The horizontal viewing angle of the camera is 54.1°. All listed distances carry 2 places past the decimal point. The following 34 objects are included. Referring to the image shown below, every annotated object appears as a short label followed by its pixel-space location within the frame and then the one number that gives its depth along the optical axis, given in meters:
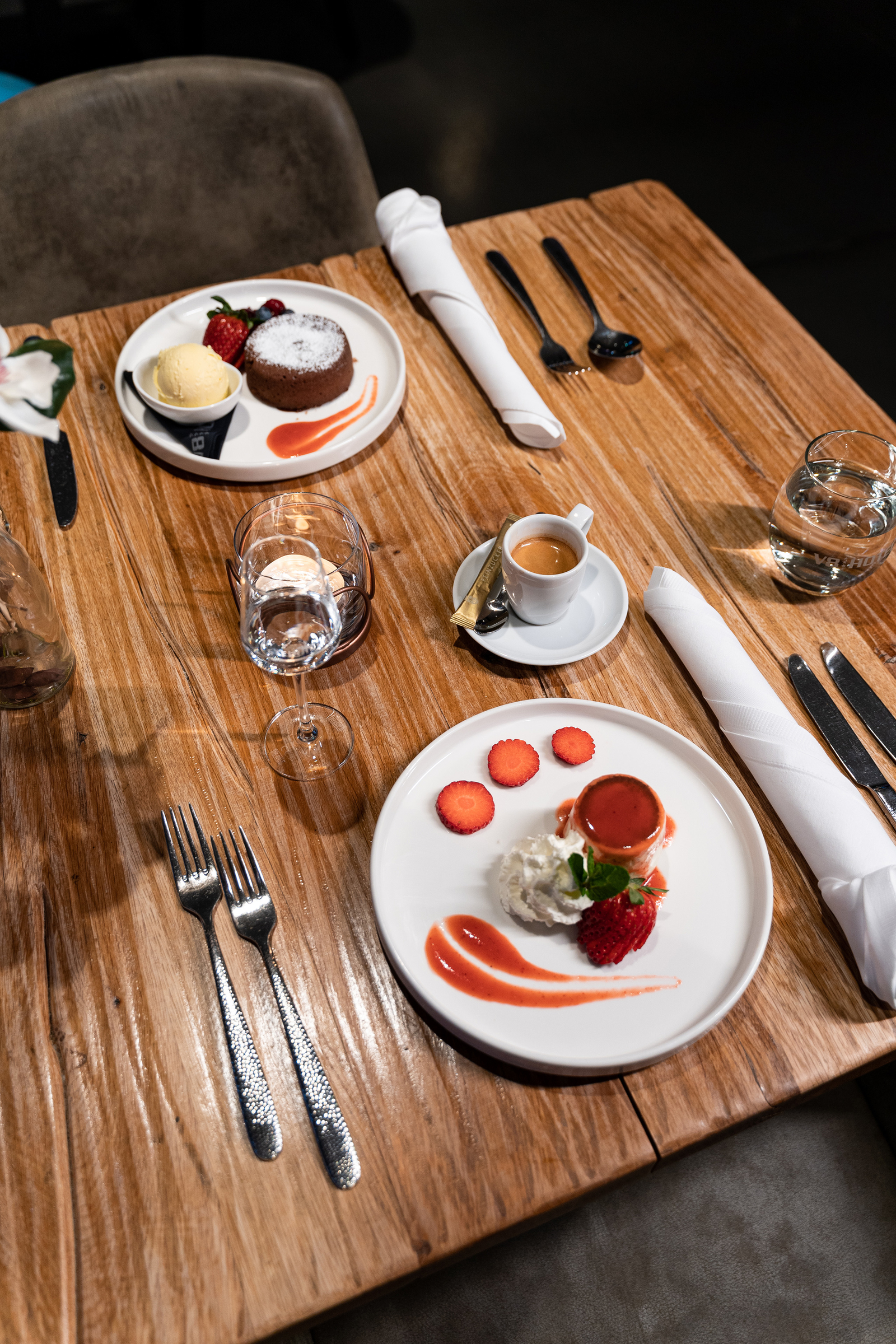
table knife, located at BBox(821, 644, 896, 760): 1.02
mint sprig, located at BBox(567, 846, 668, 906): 0.79
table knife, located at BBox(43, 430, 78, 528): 1.21
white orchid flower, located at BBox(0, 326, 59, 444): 0.73
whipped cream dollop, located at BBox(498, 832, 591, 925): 0.82
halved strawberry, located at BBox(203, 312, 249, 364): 1.33
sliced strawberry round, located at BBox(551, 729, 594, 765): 0.97
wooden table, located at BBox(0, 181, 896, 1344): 0.73
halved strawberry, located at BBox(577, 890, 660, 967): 0.83
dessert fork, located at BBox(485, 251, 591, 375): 1.40
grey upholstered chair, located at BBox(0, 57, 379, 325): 1.60
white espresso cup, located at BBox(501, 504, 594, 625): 1.03
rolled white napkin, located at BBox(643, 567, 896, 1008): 0.85
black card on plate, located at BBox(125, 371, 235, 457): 1.24
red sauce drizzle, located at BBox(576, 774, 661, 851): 0.86
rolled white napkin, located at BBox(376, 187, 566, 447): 1.29
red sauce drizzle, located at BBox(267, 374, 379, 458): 1.27
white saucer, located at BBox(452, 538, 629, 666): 1.07
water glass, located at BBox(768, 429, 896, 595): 1.13
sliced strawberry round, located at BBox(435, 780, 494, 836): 0.92
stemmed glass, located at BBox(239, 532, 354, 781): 0.91
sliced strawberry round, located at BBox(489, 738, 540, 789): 0.95
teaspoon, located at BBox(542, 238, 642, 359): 1.41
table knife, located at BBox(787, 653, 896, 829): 0.98
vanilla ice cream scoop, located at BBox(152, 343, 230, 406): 1.26
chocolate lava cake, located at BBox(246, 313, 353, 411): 1.29
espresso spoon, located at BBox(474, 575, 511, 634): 1.08
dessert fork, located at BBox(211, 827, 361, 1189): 0.76
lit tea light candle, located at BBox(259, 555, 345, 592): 1.00
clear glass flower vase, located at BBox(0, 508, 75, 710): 0.97
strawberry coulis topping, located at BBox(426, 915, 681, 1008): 0.83
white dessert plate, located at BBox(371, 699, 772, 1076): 0.81
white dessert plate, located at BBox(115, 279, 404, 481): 1.24
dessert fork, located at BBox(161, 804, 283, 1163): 0.77
